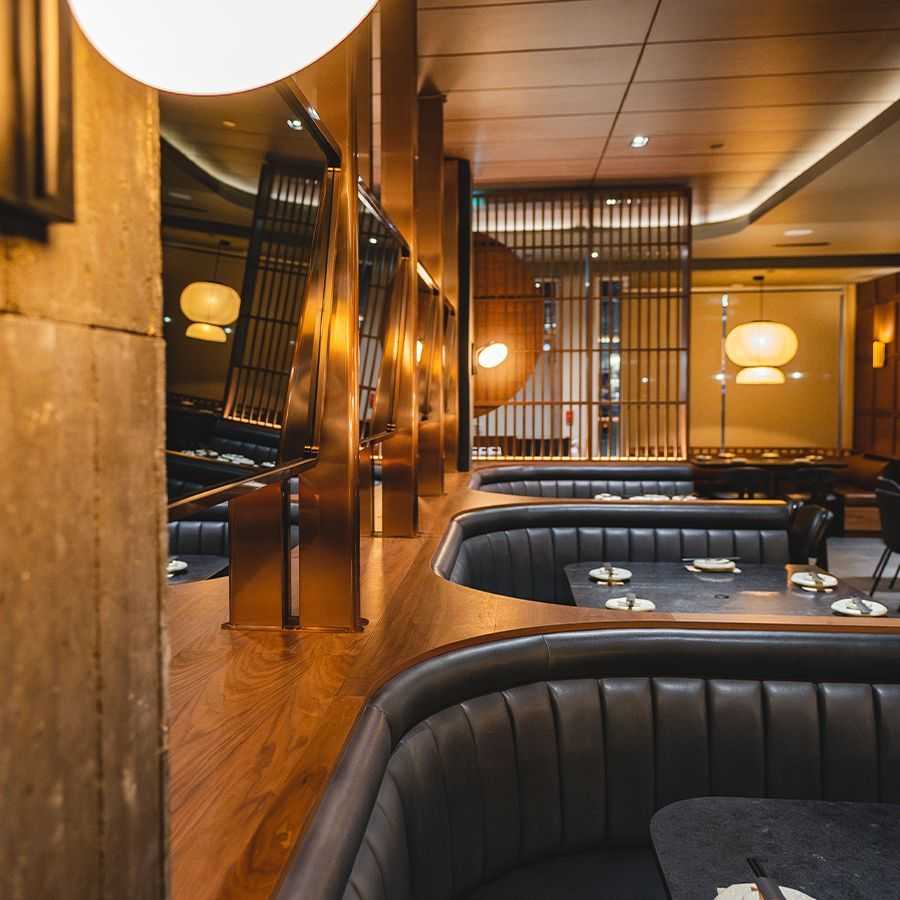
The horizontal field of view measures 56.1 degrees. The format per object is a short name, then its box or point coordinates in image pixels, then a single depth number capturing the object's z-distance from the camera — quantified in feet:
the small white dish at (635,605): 9.39
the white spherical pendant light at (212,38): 1.85
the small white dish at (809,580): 10.50
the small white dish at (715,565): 11.63
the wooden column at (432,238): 15.34
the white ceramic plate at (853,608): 9.16
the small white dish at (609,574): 11.12
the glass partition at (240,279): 3.51
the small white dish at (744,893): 4.08
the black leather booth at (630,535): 14.87
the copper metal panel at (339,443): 6.38
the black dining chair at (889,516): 20.50
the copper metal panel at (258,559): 6.42
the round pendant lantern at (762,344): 30.19
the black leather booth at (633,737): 6.20
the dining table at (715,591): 9.75
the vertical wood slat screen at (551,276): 24.12
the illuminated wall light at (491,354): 23.10
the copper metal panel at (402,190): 11.39
